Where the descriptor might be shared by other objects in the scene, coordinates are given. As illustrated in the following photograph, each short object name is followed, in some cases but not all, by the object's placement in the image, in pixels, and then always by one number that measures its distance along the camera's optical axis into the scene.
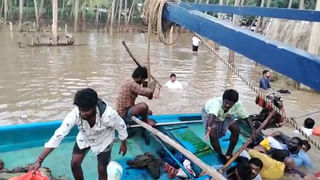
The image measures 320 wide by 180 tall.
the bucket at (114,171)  3.75
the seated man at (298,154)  5.30
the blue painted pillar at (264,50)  1.42
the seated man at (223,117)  4.43
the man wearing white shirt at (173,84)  10.77
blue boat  4.41
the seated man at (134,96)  4.83
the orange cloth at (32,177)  3.19
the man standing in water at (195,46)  19.30
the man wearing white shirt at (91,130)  3.00
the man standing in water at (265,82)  7.91
